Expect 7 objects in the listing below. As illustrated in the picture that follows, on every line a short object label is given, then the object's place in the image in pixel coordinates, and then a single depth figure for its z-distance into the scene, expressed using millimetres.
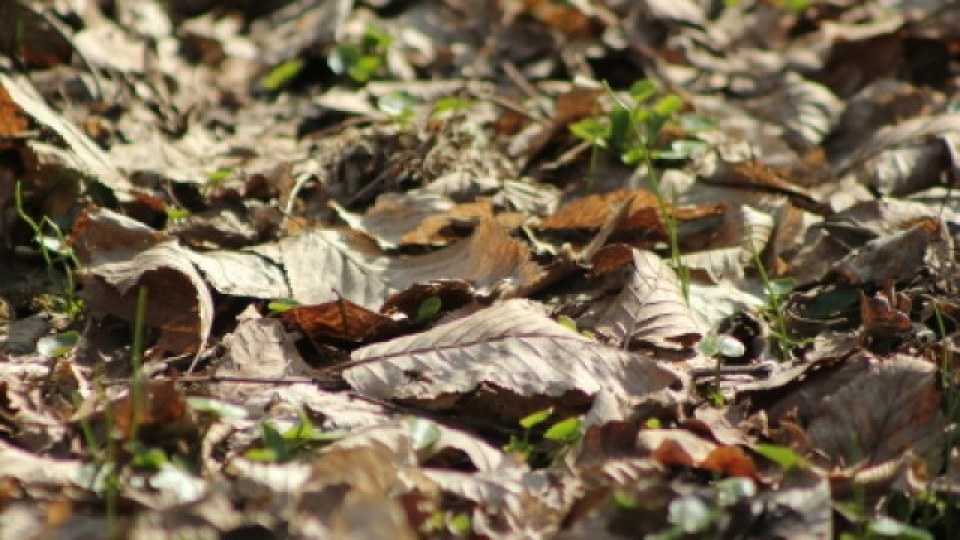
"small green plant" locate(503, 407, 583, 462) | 4223
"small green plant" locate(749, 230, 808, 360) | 4969
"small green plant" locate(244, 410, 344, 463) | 4039
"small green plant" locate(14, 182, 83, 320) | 5285
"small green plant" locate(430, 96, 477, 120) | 6441
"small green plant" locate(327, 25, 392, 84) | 7629
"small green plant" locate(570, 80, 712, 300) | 6344
